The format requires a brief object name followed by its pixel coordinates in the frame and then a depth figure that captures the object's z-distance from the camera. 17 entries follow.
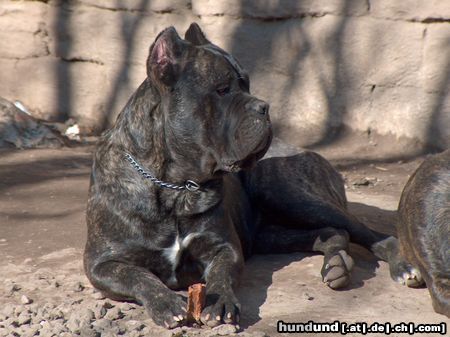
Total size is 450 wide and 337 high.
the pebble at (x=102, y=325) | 8.75
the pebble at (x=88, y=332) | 8.59
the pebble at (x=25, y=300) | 9.47
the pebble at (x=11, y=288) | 9.80
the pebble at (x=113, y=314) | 9.05
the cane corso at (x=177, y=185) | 9.06
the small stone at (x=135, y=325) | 8.73
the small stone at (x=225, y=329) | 8.57
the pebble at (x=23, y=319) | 8.97
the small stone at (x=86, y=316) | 8.90
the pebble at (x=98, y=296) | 9.59
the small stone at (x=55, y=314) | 9.06
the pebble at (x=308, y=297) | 9.60
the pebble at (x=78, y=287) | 9.86
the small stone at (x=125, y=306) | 9.25
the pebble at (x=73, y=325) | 8.73
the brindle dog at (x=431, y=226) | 9.55
